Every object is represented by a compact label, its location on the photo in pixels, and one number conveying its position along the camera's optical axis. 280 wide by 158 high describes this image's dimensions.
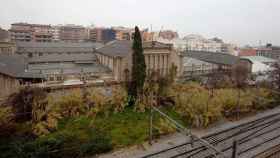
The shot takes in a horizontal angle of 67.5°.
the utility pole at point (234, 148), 7.92
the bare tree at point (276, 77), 30.42
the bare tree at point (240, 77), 28.59
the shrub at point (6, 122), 14.21
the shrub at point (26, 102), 17.39
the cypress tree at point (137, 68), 23.41
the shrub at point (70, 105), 18.89
